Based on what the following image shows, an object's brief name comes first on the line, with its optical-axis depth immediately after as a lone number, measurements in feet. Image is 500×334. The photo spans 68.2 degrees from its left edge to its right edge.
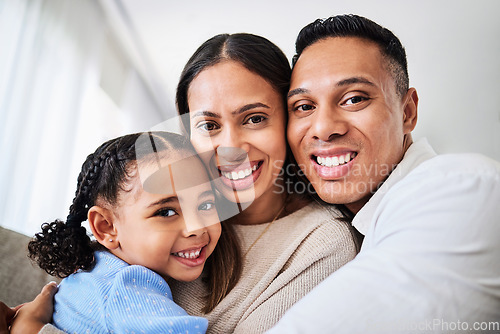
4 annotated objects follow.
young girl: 2.52
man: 1.68
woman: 2.64
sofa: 3.52
